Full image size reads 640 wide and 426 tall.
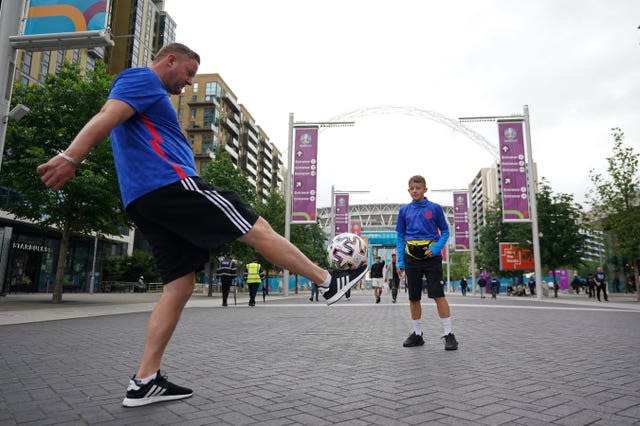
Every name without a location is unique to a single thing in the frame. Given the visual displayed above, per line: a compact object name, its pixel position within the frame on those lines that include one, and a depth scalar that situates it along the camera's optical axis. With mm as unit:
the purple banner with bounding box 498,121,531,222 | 23156
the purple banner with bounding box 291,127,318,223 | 22922
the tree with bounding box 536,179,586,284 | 34000
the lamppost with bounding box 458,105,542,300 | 24375
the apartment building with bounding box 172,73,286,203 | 64750
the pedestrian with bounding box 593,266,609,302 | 23312
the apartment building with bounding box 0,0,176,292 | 27328
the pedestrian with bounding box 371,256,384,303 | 18398
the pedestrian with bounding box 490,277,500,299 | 30109
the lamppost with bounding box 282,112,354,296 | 23547
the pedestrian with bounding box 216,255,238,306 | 15445
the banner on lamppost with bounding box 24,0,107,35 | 6820
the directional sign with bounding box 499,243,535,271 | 36934
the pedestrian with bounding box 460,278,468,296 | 39994
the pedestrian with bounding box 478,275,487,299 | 32741
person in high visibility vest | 16044
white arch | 29062
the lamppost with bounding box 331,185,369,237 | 34194
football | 3740
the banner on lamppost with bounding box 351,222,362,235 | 41203
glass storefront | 27391
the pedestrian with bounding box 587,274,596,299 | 27556
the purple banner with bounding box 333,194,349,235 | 32812
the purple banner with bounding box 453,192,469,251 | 35469
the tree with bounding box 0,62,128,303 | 14898
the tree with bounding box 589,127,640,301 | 24078
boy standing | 5234
